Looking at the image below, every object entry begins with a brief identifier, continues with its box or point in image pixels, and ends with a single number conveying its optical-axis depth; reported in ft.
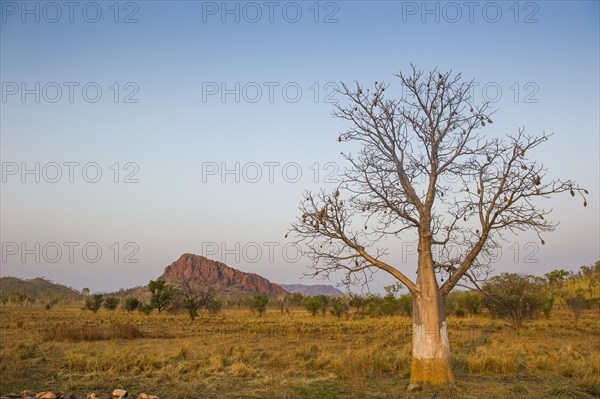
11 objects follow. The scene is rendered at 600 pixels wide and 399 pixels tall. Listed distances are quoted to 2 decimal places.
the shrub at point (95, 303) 155.42
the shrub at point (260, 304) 149.28
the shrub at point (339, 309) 128.29
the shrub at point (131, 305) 162.61
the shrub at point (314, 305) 140.36
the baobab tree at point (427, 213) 28.66
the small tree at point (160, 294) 141.79
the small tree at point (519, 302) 82.64
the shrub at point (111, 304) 169.37
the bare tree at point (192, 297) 121.08
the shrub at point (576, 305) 107.14
